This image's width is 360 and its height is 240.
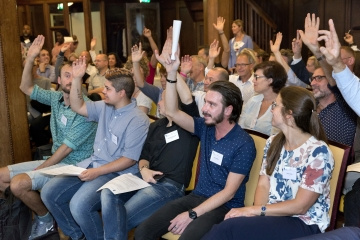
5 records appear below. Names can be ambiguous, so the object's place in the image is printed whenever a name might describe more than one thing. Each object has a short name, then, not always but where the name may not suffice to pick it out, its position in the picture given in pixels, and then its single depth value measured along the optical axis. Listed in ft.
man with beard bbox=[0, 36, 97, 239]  10.98
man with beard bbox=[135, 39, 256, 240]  8.41
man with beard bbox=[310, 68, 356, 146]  9.92
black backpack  10.37
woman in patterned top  7.29
